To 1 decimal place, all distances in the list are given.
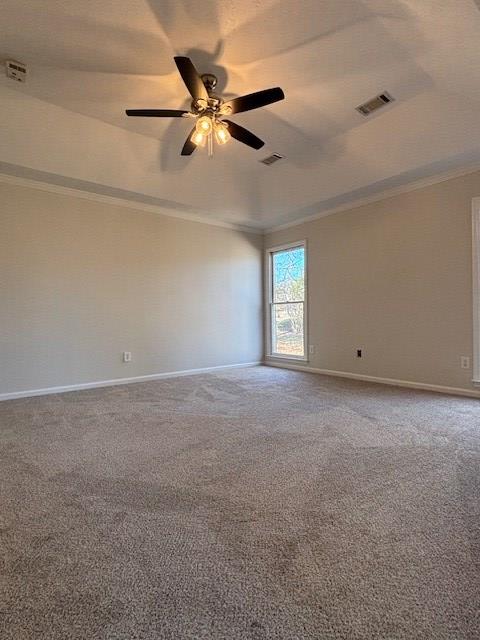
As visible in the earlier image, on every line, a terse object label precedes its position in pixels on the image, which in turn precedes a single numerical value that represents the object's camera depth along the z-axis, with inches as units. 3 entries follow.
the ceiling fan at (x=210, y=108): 83.0
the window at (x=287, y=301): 222.4
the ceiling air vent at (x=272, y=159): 145.1
